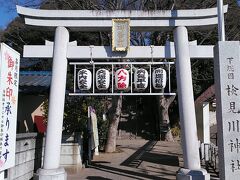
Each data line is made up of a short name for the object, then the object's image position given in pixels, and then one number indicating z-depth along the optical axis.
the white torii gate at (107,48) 5.96
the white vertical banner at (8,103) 3.27
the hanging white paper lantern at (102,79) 6.13
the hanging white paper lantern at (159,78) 6.09
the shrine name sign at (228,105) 4.08
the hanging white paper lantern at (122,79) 6.11
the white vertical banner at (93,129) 8.65
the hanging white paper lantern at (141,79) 6.10
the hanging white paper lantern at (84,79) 6.14
